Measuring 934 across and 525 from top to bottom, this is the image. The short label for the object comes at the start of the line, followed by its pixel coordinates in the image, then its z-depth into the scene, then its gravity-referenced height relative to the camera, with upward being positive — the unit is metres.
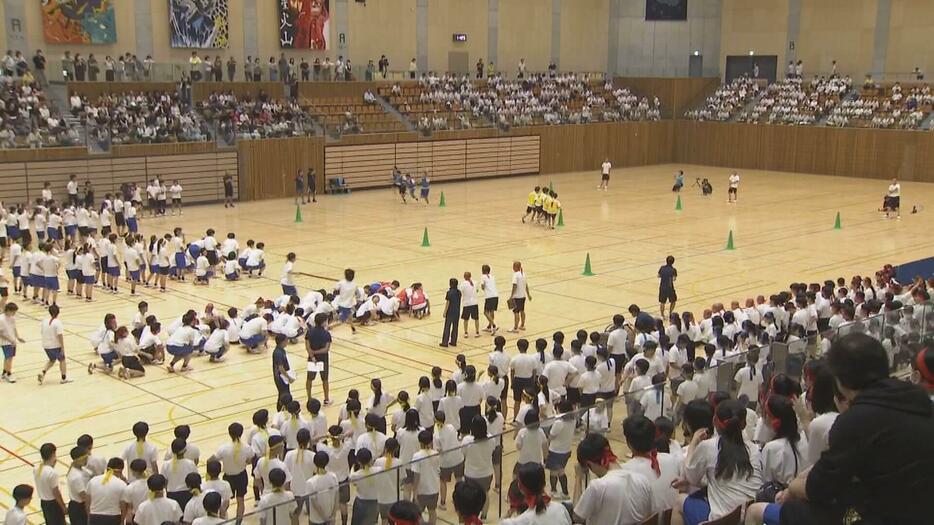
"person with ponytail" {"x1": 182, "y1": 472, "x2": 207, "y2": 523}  10.09 -4.14
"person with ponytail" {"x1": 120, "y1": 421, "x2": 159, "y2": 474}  11.67 -4.20
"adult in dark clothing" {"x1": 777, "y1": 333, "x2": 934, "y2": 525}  4.25 -1.51
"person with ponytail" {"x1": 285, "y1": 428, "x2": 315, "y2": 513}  11.07 -4.12
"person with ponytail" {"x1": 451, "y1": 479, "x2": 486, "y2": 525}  6.73 -2.73
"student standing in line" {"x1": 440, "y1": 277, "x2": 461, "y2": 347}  20.22 -4.44
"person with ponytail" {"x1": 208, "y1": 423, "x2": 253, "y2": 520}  11.80 -4.33
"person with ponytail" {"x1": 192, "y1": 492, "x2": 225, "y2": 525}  9.35 -3.92
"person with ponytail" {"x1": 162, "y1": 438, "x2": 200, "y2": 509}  11.20 -4.29
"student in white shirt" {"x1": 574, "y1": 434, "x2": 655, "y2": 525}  6.83 -2.78
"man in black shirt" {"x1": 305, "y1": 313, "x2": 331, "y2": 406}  16.80 -4.23
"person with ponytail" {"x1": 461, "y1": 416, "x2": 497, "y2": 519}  10.27 -3.80
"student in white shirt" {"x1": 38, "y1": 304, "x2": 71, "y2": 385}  17.58 -4.31
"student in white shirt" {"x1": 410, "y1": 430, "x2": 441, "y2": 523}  9.95 -3.90
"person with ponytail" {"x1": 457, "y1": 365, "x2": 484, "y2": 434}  13.72 -4.14
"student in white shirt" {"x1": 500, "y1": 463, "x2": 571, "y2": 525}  6.83 -2.84
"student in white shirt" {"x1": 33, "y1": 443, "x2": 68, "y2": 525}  11.11 -4.37
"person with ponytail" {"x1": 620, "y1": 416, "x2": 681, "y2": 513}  7.21 -2.65
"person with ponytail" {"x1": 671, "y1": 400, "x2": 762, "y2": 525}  7.22 -2.79
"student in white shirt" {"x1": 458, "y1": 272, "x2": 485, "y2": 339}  21.05 -4.33
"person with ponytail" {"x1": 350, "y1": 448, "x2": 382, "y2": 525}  9.41 -3.85
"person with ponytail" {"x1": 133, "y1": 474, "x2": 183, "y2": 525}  9.98 -4.15
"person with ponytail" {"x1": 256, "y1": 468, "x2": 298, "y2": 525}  8.79 -3.82
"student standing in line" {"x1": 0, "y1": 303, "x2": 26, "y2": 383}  18.03 -4.42
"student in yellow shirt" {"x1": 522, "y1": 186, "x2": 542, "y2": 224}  36.69 -3.80
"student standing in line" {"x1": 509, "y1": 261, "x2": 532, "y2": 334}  21.64 -4.22
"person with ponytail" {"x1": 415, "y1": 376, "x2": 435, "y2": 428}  13.62 -4.27
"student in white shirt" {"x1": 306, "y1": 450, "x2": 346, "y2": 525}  9.00 -3.75
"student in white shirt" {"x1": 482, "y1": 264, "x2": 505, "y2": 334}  21.36 -4.38
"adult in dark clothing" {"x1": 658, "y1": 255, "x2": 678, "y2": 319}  22.73 -4.27
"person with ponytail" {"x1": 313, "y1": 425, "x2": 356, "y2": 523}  11.44 -4.12
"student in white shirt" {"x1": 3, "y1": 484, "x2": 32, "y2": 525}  10.02 -4.20
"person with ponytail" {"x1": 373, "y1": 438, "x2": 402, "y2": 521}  9.43 -3.79
